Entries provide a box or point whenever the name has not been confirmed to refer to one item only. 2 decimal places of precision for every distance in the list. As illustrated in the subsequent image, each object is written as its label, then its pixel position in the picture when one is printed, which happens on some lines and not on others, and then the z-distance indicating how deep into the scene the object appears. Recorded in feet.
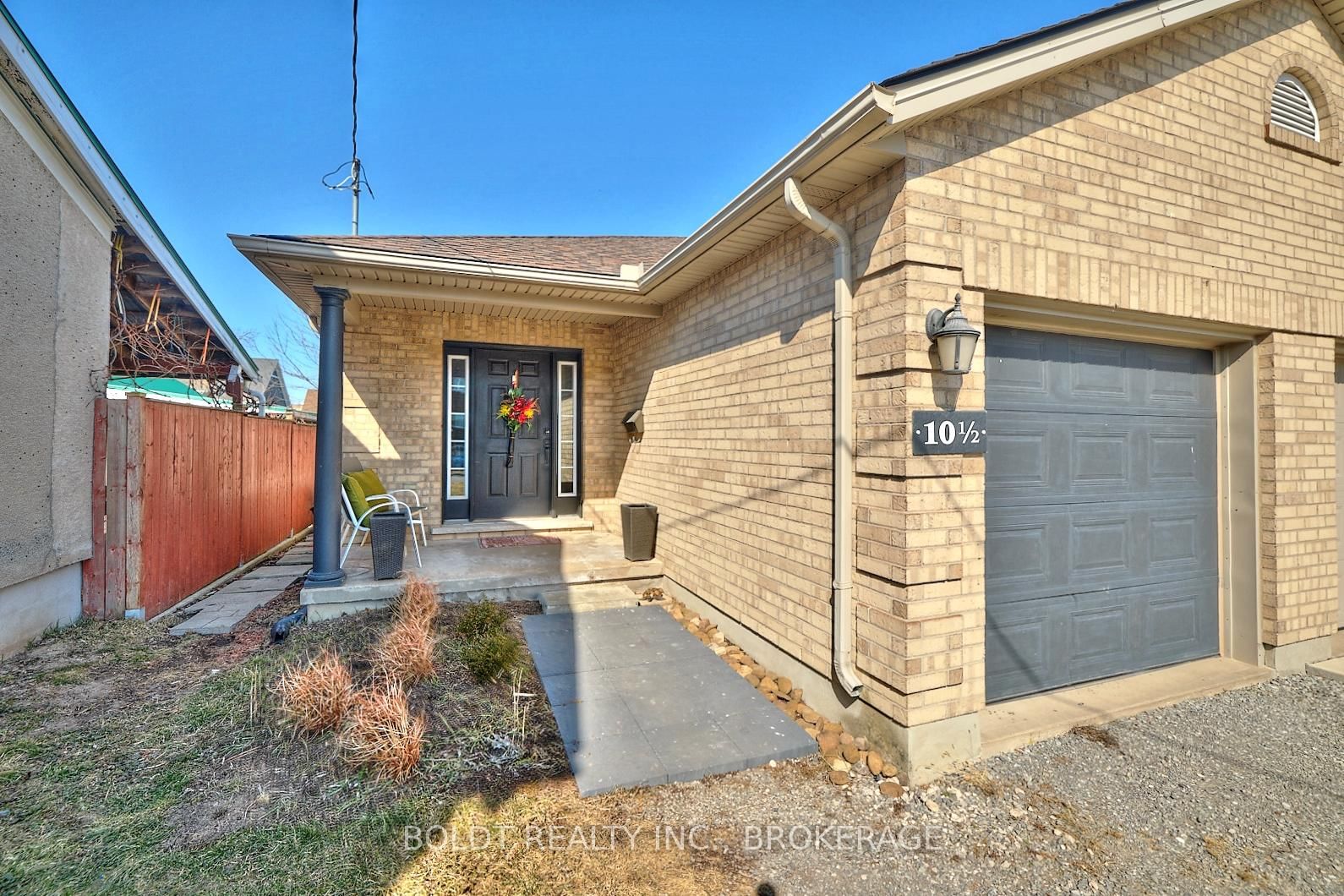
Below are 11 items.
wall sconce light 8.46
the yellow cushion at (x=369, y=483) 18.40
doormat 20.36
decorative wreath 22.48
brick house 9.00
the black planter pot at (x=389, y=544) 15.17
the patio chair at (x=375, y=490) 18.37
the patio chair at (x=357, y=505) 16.37
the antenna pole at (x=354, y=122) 20.46
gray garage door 10.66
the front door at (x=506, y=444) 22.84
